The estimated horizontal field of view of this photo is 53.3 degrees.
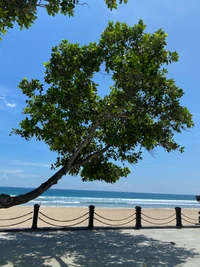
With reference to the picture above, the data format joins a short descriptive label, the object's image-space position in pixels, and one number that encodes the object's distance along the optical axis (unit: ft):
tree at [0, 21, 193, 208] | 22.53
